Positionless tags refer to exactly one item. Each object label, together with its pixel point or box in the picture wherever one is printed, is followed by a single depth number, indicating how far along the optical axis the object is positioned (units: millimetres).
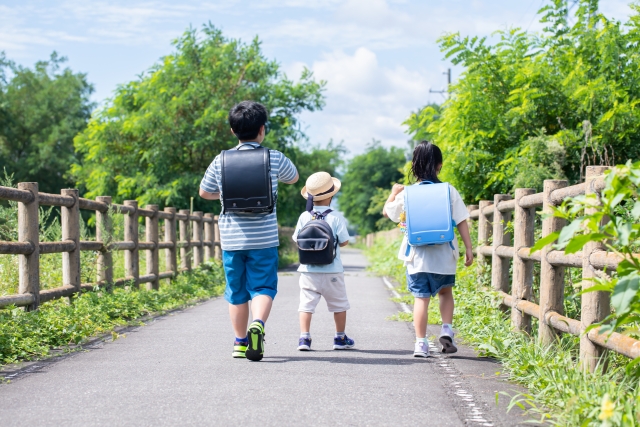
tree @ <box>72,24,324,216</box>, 25391
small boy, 6855
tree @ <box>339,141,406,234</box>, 73125
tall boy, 6293
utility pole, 50038
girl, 6398
